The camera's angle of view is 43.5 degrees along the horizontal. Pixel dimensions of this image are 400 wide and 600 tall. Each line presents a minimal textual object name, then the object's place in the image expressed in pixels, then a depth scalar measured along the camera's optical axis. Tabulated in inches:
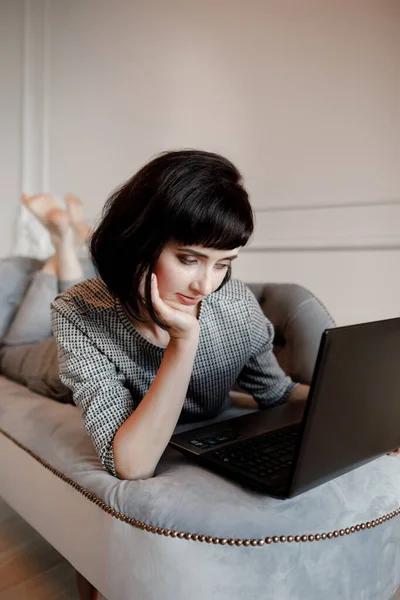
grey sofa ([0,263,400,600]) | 27.1
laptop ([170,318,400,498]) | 24.1
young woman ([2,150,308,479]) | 31.4
